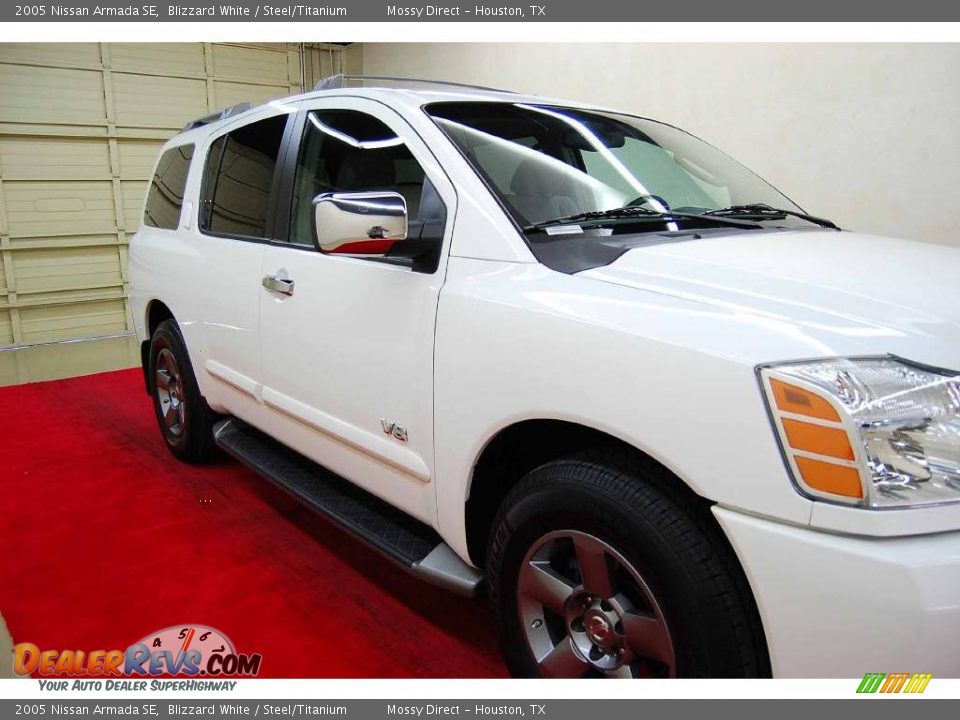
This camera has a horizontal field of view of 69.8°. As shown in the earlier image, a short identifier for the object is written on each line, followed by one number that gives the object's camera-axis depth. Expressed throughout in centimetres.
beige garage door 727
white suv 107
